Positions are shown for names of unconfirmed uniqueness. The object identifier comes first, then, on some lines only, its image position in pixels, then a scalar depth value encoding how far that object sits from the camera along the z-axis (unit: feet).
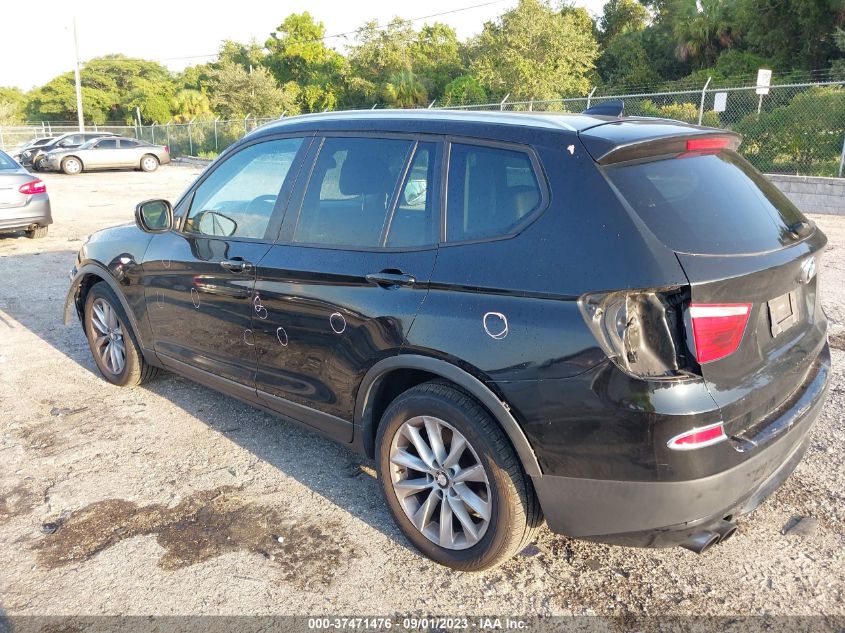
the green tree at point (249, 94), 142.10
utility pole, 121.60
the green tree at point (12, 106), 182.80
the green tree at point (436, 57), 135.82
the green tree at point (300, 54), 184.03
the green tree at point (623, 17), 138.62
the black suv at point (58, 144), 89.40
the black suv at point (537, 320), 7.55
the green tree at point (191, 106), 161.38
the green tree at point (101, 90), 223.10
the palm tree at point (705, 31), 102.12
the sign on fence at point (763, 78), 43.81
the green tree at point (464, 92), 104.47
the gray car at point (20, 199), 33.73
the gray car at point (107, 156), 86.94
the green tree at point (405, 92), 128.47
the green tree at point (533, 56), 97.60
